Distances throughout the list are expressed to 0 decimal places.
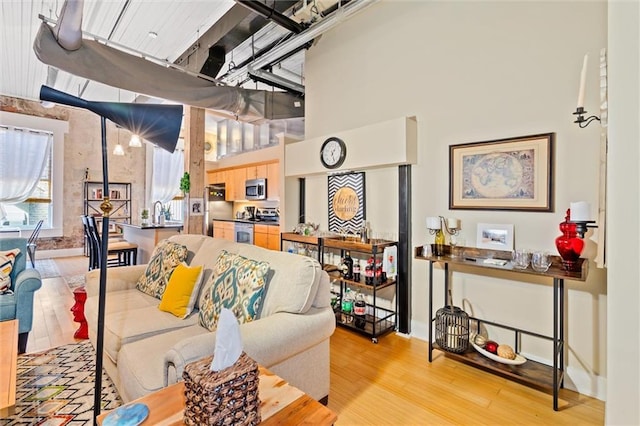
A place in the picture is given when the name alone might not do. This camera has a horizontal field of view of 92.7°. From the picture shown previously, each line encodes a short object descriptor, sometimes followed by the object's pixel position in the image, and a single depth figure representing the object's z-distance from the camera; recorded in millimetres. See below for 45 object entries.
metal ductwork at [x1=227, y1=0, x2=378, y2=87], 2882
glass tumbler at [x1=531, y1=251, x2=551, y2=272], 2162
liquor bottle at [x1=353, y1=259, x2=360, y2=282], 3408
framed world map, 2367
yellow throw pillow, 2304
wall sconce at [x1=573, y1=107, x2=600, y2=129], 1903
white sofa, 1524
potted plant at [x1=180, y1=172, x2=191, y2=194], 4996
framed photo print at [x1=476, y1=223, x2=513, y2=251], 2543
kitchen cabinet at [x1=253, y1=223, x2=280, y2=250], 5059
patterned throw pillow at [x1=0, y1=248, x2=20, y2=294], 2715
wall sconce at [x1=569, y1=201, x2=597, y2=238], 1913
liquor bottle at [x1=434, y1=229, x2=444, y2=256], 2834
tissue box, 926
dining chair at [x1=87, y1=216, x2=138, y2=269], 5000
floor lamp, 1259
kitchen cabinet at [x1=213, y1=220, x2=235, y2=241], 6164
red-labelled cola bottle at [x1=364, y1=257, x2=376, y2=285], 3115
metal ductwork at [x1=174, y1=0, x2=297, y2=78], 3451
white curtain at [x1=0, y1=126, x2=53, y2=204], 6387
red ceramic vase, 2047
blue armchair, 2584
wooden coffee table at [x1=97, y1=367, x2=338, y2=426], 1046
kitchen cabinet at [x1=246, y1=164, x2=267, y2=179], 5395
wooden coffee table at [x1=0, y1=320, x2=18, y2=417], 1332
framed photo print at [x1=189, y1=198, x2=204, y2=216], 5059
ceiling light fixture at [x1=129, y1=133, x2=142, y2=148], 5360
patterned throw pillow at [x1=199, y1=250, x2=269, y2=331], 1898
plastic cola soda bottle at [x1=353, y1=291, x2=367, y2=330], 3254
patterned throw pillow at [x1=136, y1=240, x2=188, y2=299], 2672
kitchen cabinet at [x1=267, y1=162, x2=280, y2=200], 5133
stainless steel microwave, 5367
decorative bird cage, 2549
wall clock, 3559
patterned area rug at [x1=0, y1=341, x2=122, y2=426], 1855
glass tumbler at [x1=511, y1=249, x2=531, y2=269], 2253
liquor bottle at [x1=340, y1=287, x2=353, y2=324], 3365
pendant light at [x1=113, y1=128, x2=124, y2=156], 6002
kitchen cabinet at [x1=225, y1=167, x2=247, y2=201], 5961
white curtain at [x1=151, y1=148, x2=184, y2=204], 8445
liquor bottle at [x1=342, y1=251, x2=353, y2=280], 3443
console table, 2031
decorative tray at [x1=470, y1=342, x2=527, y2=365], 2289
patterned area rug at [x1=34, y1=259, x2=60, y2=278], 5473
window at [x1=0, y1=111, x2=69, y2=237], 6832
